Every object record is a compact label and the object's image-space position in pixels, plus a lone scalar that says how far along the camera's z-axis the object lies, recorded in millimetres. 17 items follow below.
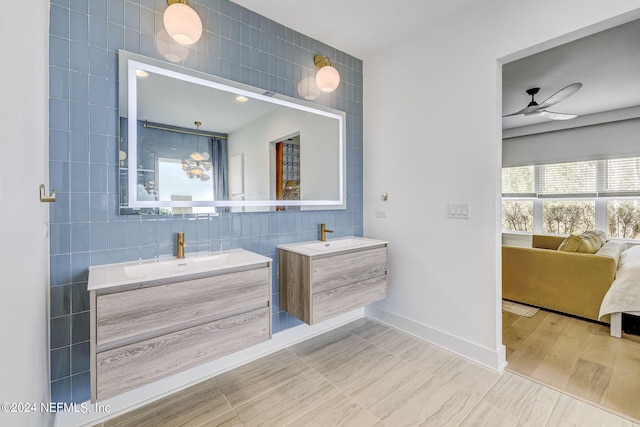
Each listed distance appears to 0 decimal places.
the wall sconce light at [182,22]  1636
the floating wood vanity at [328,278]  2031
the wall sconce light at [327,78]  2402
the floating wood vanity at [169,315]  1284
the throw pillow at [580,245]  2938
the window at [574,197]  4371
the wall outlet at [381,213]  2754
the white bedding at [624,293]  2404
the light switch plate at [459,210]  2160
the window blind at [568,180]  4695
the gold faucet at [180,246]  1793
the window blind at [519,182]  5336
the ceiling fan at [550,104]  2906
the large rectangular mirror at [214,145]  1693
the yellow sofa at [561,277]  2709
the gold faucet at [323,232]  2531
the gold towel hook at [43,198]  1017
